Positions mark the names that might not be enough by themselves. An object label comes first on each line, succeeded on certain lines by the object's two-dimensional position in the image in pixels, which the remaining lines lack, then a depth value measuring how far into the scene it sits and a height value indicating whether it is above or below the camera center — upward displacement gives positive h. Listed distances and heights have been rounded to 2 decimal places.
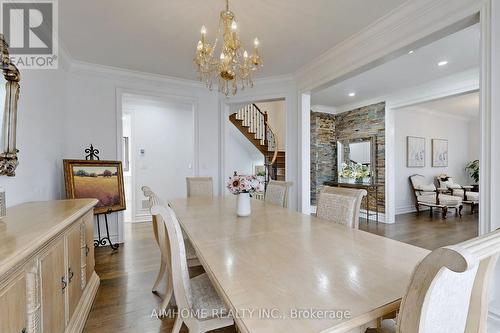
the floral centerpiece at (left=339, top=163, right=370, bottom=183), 5.41 -0.18
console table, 5.06 -0.58
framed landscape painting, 2.97 -0.23
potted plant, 7.00 -0.16
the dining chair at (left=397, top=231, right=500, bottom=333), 0.49 -0.33
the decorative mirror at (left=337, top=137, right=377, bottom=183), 5.30 +0.22
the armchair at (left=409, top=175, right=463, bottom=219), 5.30 -0.77
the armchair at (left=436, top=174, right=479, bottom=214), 5.76 -0.69
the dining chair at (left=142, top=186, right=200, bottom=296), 1.70 -0.82
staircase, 6.10 +0.82
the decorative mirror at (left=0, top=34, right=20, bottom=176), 1.56 +0.34
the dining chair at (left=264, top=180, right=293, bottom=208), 2.77 -0.35
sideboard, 0.91 -0.52
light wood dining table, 0.73 -0.45
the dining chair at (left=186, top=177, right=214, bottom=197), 3.53 -0.33
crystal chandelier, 1.96 +0.93
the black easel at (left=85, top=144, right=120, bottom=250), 3.35 -0.88
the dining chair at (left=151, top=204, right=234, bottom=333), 1.13 -0.68
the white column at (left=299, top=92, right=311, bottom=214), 3.80 +0.20
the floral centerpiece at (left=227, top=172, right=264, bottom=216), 1.99 -0.20
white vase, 2.03 -0.35
